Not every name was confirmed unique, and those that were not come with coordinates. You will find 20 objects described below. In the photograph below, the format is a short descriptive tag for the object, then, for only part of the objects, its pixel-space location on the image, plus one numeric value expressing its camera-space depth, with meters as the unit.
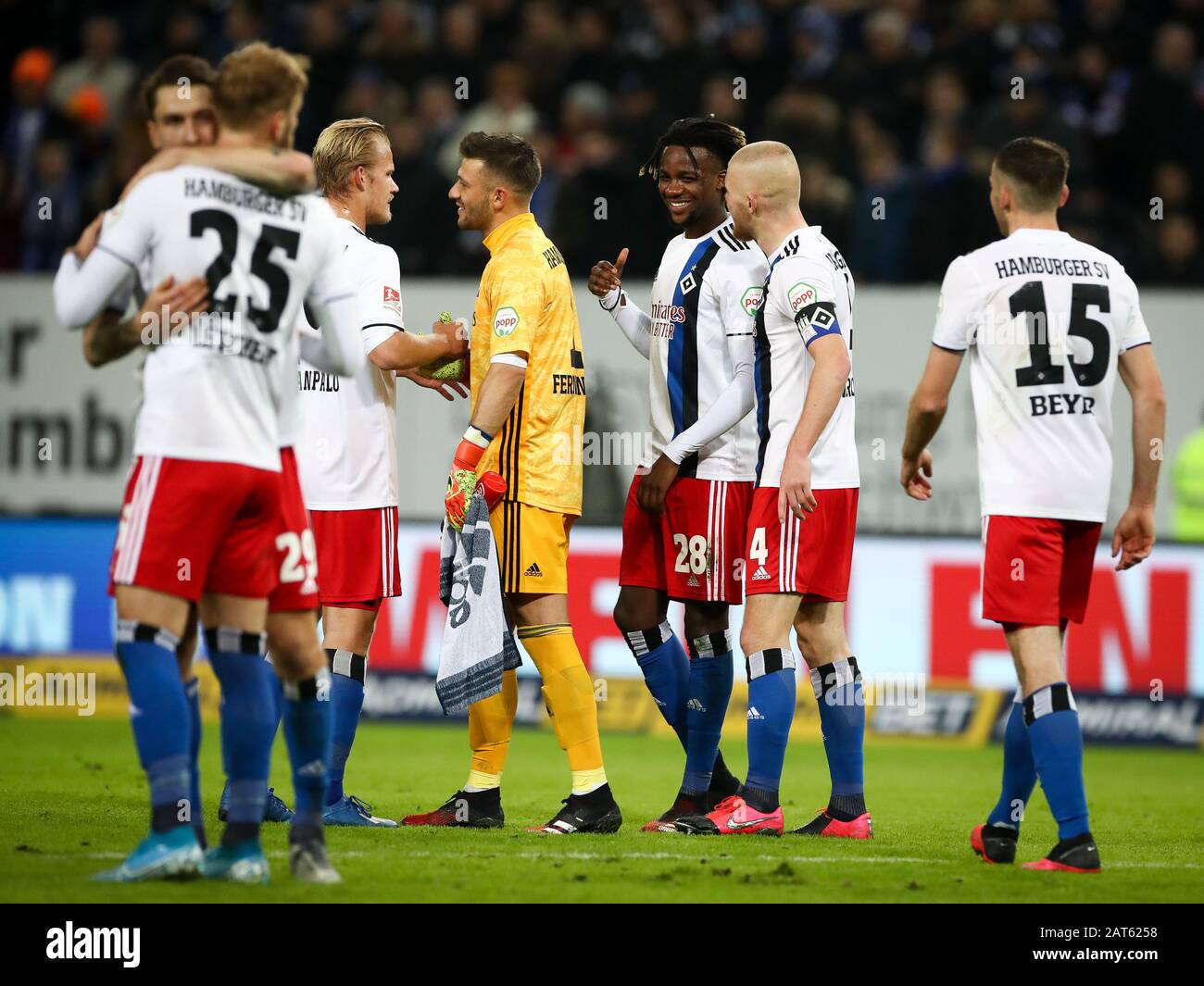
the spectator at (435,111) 14.49
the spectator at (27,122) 14.52
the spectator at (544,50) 15.02
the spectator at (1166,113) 14.20
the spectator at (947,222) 13.16
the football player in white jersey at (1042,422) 5.76
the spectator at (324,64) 14.45
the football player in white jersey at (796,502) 6.46
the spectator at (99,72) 15.02
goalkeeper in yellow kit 6.57
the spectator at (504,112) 14.13
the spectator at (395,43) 15.00
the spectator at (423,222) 13.58
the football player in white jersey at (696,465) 6.96
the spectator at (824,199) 13.48
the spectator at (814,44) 14.58
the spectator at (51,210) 13.95
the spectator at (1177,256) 13.02
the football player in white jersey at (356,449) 6.95
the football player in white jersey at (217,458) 4.88
